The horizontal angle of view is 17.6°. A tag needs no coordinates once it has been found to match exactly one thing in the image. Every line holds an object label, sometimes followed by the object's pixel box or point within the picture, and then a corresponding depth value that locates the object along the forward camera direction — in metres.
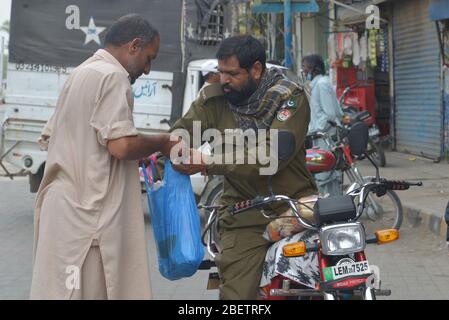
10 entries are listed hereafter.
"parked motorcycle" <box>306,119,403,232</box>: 14.22
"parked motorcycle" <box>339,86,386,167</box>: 21.29
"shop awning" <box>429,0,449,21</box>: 19.87
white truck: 16.20
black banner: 16.67
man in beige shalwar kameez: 5.68
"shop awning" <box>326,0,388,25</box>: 26.08
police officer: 6.16
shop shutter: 23.49
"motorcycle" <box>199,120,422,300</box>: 5.68
